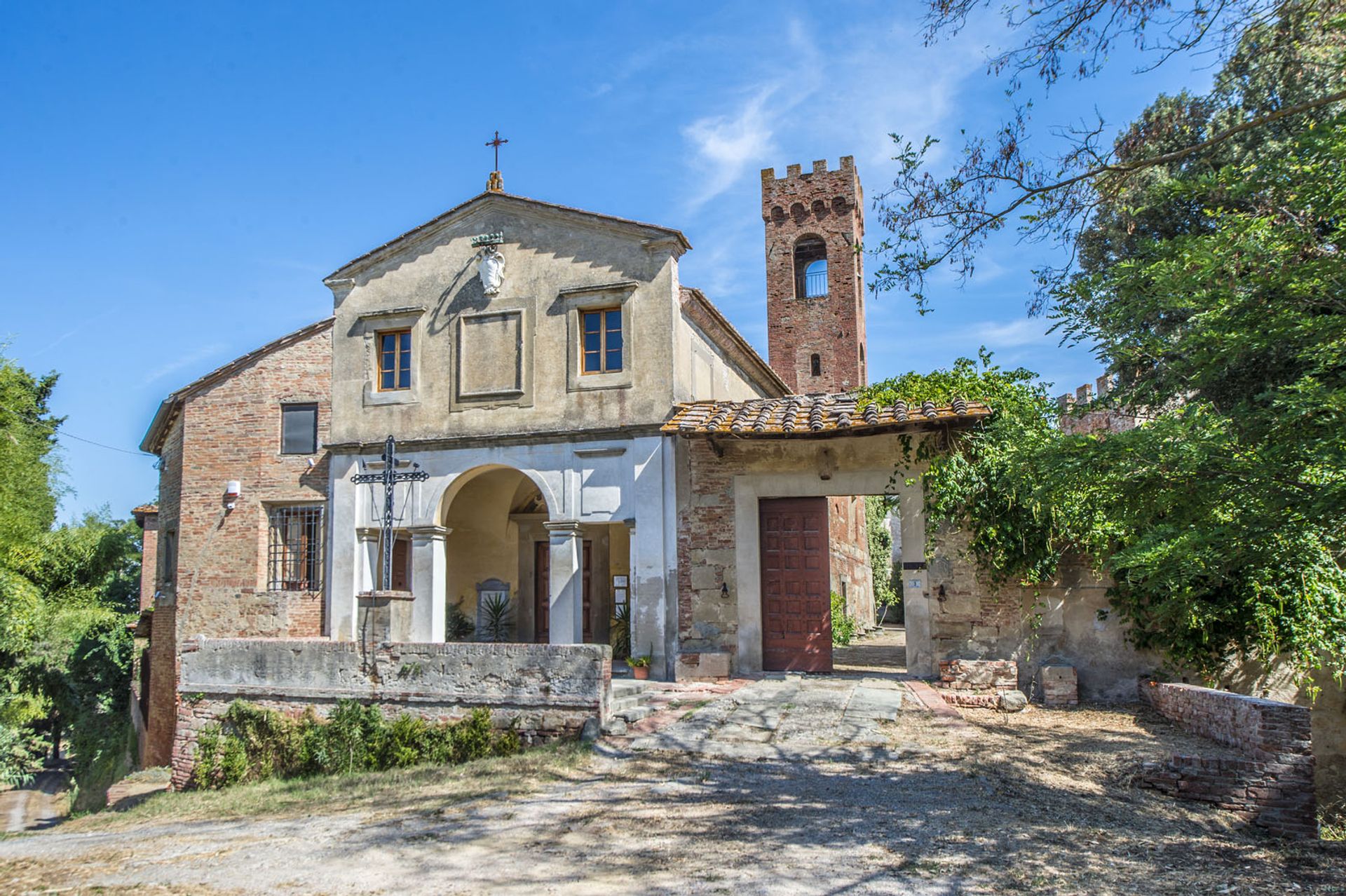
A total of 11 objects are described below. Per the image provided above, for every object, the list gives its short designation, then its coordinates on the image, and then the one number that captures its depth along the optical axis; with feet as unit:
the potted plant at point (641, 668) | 42.42
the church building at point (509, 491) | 39.27
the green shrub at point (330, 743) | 33.73
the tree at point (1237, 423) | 19.19
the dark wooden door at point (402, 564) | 51.21
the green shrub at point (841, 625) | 64.49
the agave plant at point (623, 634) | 48.80
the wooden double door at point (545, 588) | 55.11
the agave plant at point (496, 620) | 54.03
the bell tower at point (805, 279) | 92.17
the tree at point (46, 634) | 71.31
